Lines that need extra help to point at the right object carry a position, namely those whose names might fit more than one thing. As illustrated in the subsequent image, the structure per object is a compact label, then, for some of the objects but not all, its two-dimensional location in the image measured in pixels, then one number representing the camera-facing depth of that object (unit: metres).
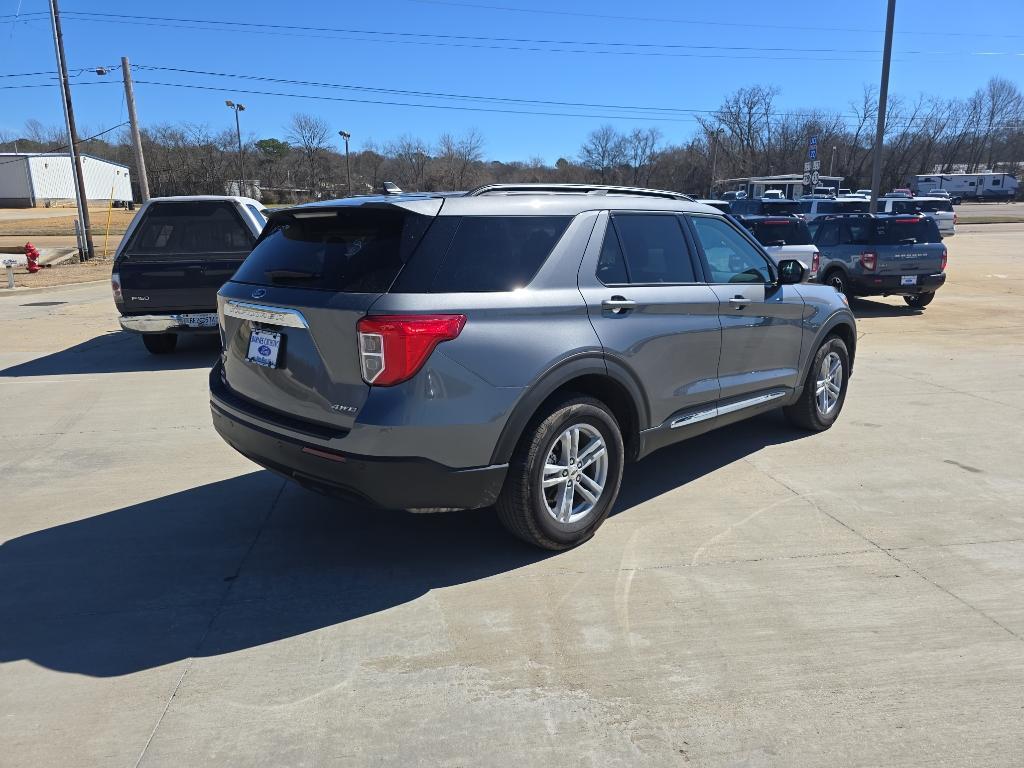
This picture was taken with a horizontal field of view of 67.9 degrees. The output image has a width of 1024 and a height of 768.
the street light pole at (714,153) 72.84
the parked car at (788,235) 13.23
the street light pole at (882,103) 19.43
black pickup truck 8.80
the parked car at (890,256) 13.26
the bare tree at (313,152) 70.84
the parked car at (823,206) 23.84
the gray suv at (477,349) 3.35
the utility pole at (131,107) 27.83
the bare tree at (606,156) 89.50
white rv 71.50
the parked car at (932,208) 29.81
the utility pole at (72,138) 23.50
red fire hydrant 20.72
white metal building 70.62
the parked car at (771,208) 23.94
